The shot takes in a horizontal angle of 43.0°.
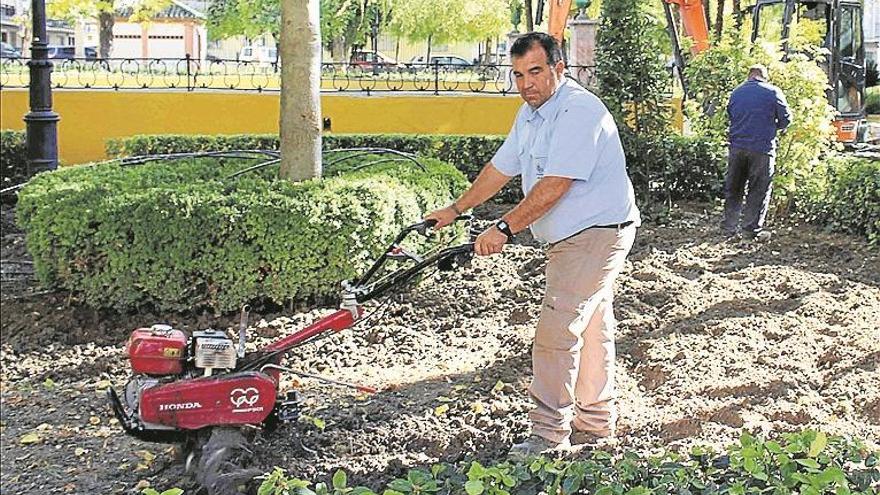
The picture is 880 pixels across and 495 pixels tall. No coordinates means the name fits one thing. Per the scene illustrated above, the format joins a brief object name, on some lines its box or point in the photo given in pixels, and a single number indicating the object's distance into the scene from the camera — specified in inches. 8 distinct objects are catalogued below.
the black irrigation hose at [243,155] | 382.3
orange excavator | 708.7
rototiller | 191.6
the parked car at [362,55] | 1446.6
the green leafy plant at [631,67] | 447.2
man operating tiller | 179.2
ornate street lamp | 422.3
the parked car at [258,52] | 1705.6
